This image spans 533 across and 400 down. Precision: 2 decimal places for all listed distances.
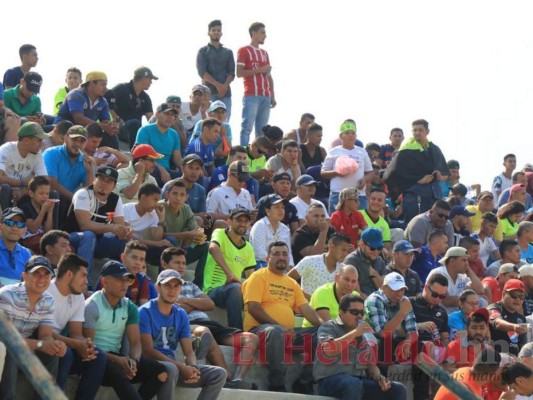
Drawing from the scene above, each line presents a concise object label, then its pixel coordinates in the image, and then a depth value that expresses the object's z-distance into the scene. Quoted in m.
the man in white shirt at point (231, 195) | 15.85
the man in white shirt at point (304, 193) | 16.70
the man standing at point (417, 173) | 19.16
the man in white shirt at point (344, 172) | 18.20
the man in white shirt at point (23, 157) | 13.91
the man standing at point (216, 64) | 20.45
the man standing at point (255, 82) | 20.38
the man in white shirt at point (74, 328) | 10.47
